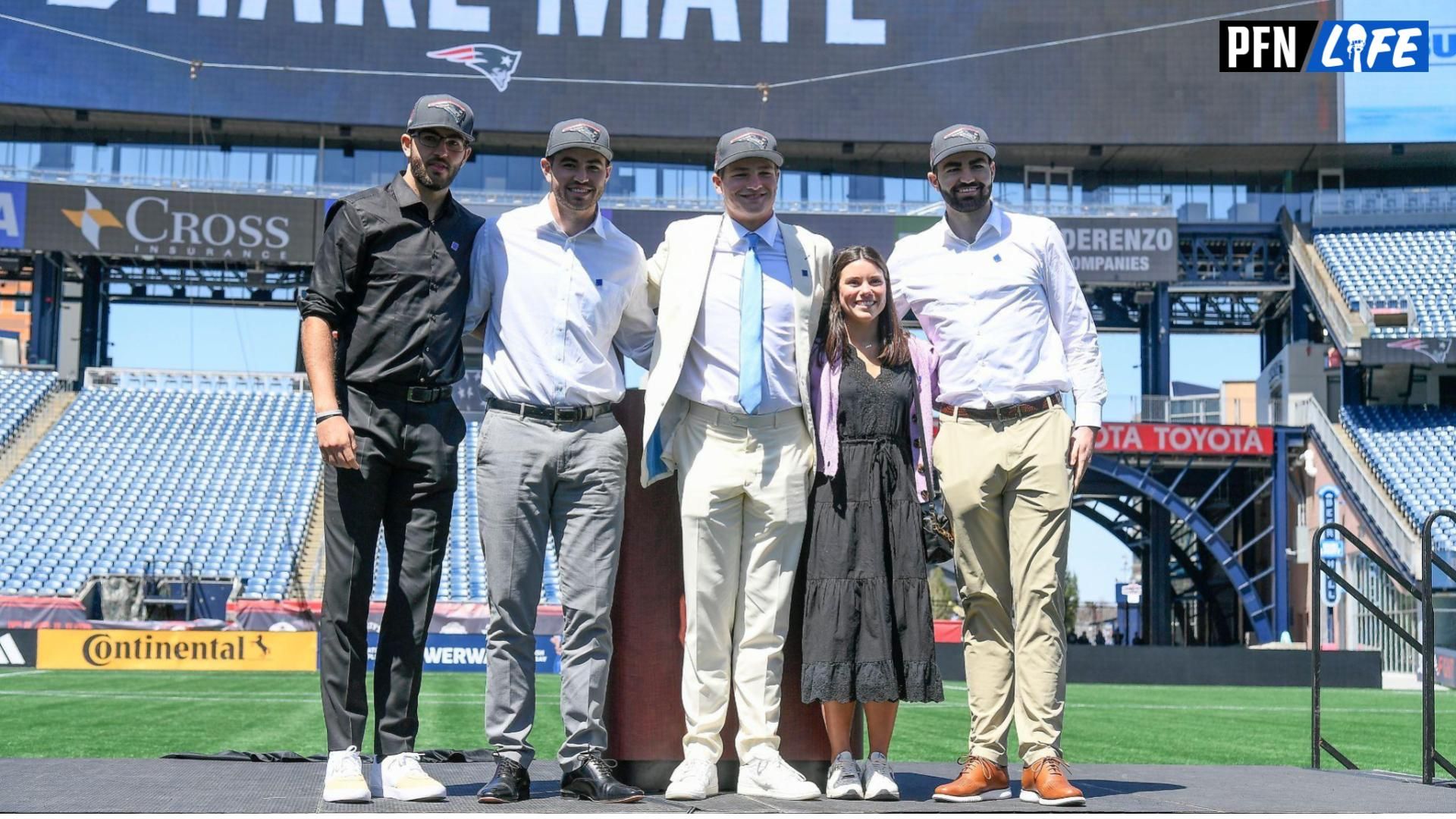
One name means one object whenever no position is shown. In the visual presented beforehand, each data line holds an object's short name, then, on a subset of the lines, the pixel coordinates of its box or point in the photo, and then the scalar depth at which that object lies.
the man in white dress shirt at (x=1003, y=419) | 5.23
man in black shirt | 4.88
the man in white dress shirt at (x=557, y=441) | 4.92
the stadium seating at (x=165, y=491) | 27.38
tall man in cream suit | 5.07
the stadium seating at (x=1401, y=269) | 33.16
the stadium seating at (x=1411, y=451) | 29.89
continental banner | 22.58
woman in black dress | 5.09
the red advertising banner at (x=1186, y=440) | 32.53
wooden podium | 5.36
